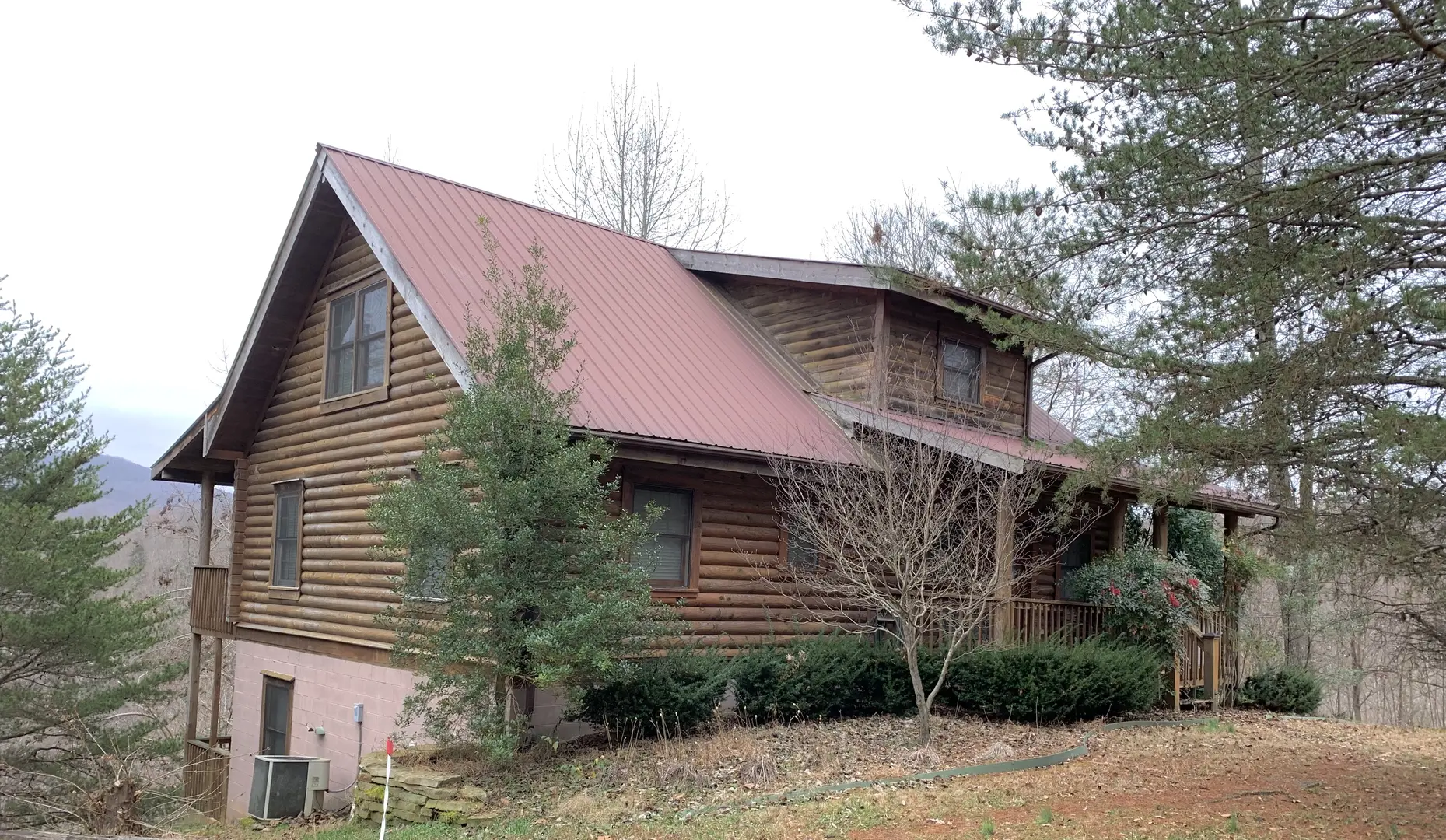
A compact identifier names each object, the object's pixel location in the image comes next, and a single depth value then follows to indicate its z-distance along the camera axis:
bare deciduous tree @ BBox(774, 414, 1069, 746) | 11.53
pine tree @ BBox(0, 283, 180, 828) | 17.03
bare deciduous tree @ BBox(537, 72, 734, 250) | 33.69
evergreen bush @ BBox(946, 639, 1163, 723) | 12.77
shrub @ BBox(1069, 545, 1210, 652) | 14.66
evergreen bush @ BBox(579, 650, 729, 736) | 11.21
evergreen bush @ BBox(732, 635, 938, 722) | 12.45
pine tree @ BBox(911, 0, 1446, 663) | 7.94
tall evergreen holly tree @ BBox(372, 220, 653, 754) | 10.30
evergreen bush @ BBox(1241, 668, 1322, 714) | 16.52
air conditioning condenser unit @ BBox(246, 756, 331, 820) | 12.60
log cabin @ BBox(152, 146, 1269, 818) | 13.35
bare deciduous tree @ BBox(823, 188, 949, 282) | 31.58
